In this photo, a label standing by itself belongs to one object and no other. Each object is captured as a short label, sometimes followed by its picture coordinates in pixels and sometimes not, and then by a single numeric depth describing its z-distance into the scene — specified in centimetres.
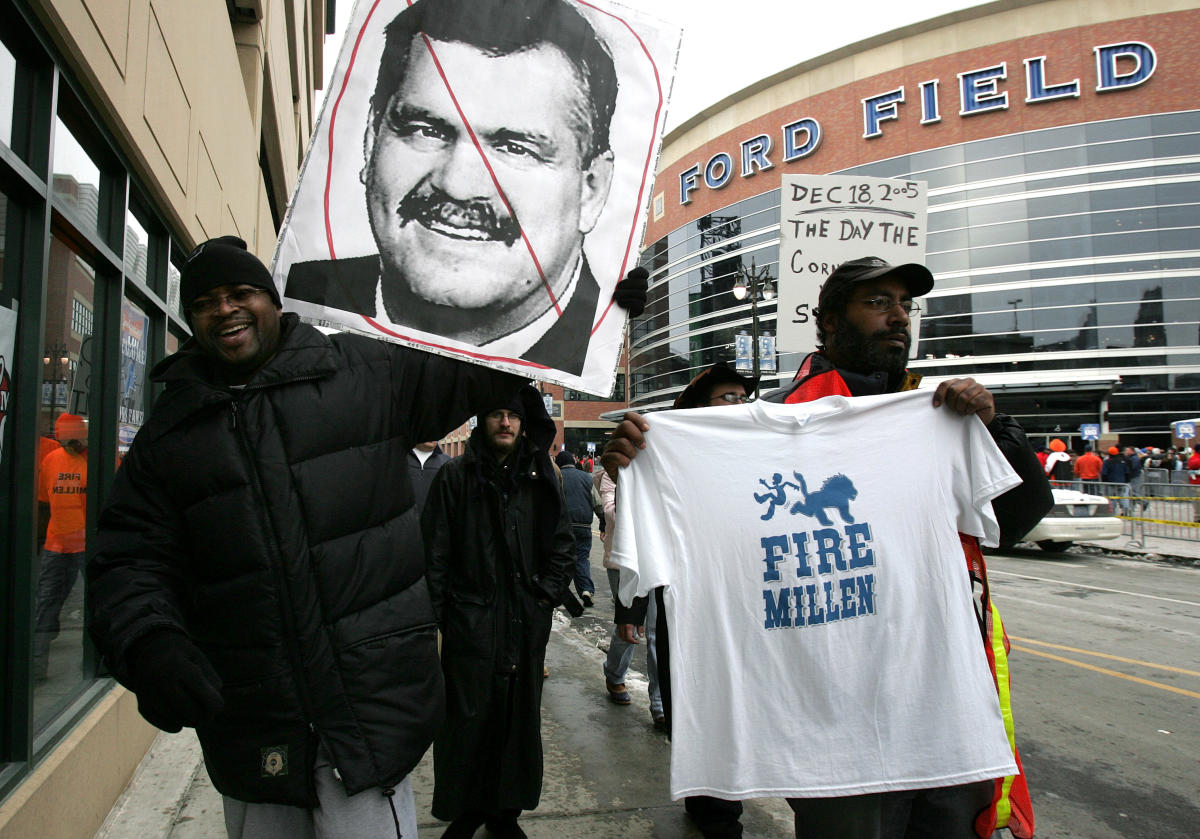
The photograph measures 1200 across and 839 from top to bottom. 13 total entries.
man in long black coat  329
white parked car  1381
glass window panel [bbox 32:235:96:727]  320
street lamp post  1617
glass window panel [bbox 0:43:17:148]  269
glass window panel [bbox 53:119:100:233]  323
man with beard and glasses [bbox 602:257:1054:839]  224
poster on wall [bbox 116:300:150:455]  450
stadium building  3288
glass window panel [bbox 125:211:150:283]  442
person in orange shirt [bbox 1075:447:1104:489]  1888
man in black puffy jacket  180
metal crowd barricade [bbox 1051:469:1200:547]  1537
